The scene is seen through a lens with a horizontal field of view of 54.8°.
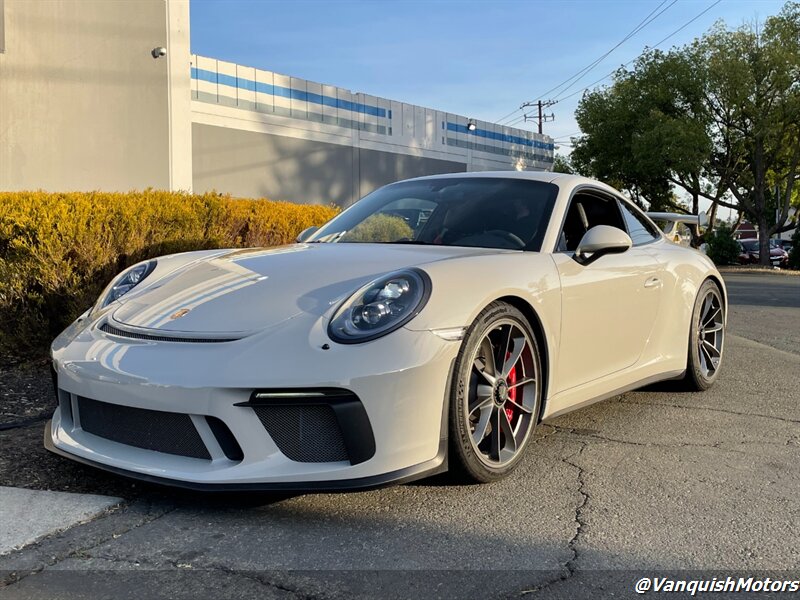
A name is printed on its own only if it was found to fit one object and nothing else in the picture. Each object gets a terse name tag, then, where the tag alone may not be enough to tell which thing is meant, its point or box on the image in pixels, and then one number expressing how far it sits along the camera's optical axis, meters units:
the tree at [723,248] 28.94
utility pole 68.83
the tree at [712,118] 26.38
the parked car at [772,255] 32.22
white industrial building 12.88
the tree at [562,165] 40.74
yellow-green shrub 5.33
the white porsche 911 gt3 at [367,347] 2.62
